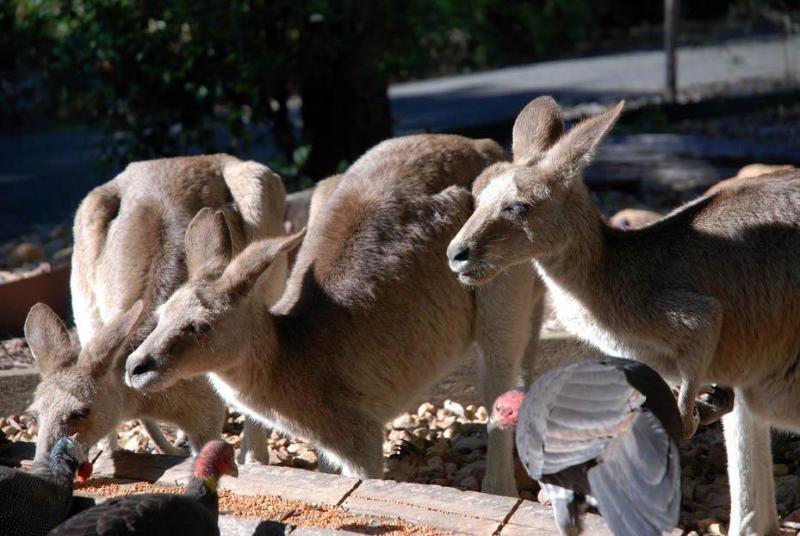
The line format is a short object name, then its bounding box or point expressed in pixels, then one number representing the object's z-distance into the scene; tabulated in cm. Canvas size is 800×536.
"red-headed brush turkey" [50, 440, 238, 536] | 767
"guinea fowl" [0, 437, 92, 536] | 880
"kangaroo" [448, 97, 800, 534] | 896
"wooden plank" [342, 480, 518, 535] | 885
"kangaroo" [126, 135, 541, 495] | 1034
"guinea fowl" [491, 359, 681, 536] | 741
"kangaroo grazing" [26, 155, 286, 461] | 1108
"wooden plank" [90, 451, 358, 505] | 960
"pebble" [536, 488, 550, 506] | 1108
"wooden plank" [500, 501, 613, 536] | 851
